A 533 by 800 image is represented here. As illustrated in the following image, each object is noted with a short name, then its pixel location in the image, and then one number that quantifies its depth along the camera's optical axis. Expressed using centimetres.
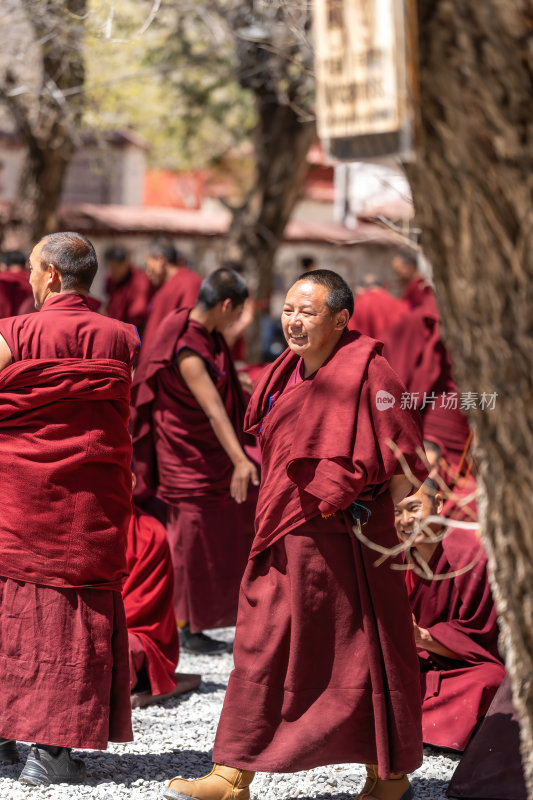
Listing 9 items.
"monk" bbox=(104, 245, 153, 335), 2005
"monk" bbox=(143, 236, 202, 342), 1650
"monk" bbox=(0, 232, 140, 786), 761
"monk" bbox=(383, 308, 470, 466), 1331
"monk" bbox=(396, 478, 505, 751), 836
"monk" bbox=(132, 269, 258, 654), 1129
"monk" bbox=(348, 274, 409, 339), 1956
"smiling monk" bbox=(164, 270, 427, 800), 700
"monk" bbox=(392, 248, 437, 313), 1968
